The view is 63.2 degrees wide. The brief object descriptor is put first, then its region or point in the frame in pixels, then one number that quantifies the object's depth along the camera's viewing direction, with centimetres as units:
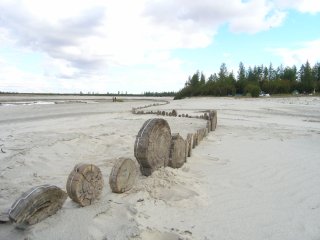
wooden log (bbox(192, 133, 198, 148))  664
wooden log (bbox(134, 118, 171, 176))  438
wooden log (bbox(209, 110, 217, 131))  951
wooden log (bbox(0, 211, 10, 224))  321
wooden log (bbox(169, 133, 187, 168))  496
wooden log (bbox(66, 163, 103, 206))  341
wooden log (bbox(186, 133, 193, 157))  579
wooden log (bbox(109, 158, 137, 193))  381
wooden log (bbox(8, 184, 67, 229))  303
